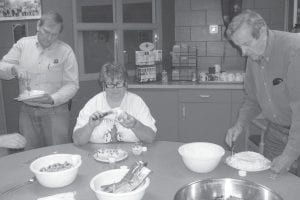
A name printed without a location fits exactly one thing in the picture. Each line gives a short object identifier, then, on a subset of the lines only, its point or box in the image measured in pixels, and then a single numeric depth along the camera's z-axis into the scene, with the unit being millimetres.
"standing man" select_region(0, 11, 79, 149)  2729
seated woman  1950
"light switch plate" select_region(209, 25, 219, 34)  4078
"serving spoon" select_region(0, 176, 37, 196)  1429
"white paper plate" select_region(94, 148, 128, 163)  1716
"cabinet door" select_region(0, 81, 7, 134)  3830
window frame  3512
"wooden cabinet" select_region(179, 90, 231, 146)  3629
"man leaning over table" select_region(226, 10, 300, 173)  1659
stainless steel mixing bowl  1414
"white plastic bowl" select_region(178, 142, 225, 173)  1550
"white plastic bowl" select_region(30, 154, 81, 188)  1425
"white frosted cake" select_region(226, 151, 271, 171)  1601
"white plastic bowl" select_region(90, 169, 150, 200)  1226
